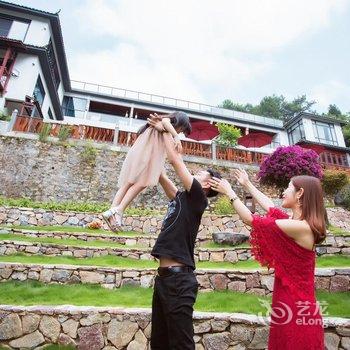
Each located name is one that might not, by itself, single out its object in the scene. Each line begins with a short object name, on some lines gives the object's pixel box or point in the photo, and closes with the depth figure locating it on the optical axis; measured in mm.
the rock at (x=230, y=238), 7832
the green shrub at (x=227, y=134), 20795
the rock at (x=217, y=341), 4051
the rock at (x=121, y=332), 4188
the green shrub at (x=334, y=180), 12523
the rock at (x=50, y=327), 4223
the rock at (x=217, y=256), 7133
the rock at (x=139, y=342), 4168
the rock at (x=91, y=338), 4164
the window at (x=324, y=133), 28984
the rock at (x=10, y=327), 4172
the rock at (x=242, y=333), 4043
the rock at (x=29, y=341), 4152
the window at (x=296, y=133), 28981
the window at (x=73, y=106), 25781
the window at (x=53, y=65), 20500
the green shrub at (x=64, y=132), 14412
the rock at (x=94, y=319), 4246
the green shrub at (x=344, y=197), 12195
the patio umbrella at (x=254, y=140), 18172
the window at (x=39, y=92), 19038
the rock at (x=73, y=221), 10492
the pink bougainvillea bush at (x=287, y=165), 10133
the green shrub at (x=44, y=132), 14047
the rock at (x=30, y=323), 4207
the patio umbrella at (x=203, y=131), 16844
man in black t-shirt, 2076
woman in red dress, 1925
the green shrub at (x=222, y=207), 12047
